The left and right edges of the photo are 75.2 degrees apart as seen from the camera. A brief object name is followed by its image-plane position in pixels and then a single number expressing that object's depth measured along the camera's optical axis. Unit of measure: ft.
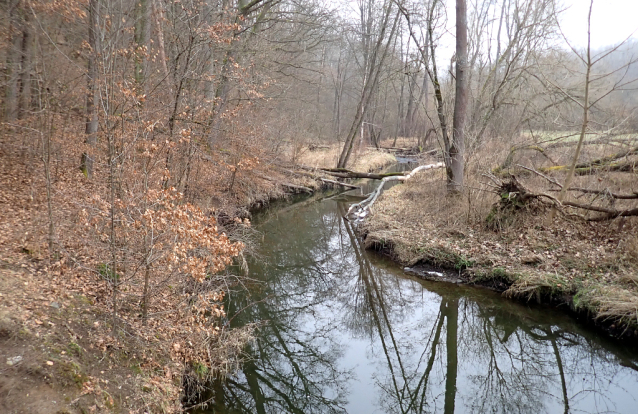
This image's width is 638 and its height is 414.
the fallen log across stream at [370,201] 47.48
